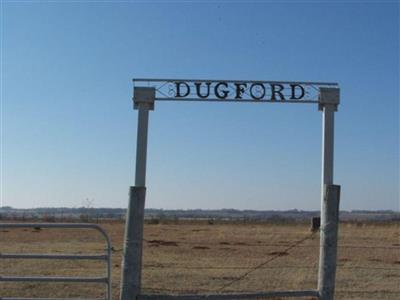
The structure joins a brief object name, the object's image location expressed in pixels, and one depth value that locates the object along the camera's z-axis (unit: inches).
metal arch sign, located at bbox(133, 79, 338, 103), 386.9
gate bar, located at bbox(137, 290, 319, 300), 370.9
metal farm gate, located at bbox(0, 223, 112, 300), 357.1
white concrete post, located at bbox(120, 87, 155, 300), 374.9
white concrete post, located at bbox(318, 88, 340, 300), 385.7
